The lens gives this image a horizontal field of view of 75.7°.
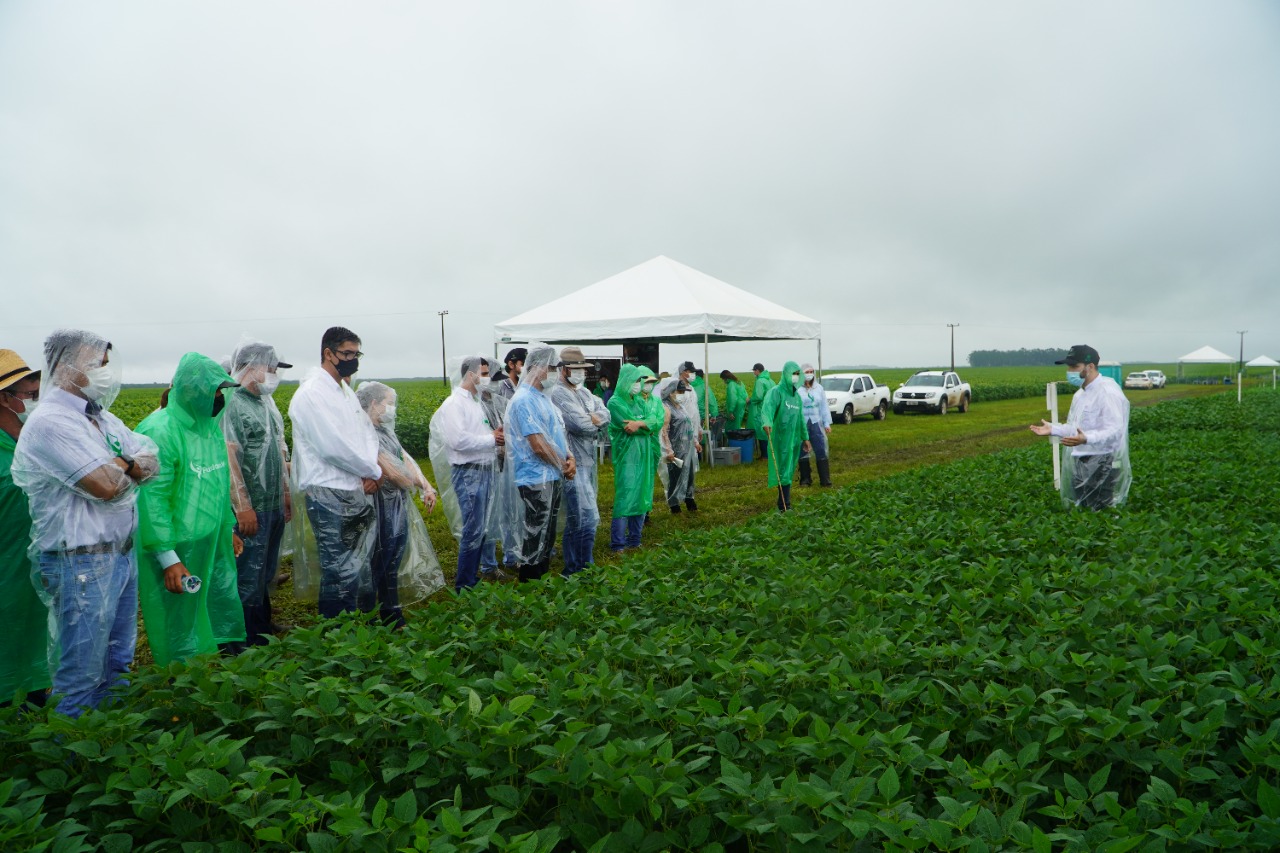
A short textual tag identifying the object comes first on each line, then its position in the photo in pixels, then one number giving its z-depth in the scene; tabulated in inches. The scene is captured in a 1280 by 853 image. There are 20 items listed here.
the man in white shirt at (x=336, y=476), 191.2
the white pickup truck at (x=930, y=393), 1146.0
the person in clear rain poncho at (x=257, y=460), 211.3
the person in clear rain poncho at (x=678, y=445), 415.2
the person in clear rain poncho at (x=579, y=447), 269.7
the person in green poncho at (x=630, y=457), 327.9
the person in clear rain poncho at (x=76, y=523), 135.2
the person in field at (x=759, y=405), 580.7
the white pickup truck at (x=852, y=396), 983.0
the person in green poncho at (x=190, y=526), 156.9
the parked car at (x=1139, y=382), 2301.9
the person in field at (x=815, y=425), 477.4
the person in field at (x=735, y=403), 665.6
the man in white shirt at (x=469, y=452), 266.7
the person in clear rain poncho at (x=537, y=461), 250.8
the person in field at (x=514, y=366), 313.6
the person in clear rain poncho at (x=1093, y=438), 251.8
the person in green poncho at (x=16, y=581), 144.3
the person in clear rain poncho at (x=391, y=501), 217.3
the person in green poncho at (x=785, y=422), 438.3
